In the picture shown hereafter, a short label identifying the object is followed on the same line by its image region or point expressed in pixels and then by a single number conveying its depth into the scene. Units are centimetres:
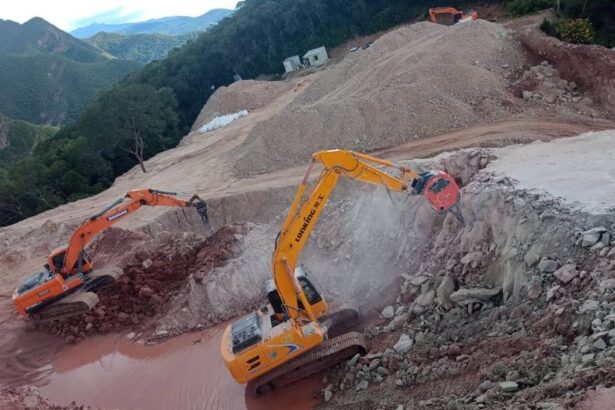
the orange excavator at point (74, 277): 1655
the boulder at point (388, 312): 1202
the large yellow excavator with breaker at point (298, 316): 1052
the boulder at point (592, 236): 820
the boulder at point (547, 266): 861
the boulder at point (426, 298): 1105
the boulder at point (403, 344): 1011
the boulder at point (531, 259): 896
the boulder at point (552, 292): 823
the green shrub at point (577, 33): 2531
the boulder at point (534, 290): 856
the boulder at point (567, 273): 816
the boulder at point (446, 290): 1050
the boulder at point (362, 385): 991
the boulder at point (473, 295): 985
